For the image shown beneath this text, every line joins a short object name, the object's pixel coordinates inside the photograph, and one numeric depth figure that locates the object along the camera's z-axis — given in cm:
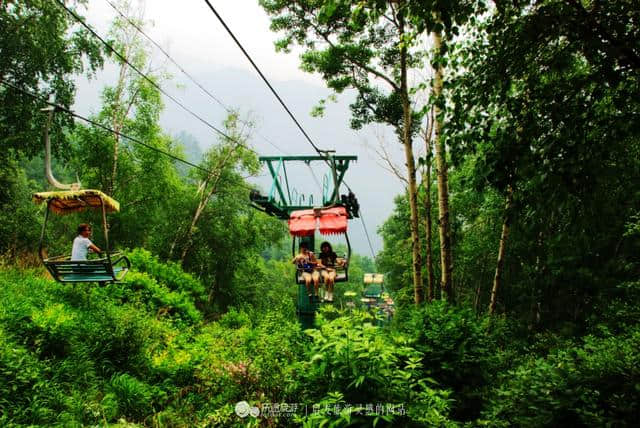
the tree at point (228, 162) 2414
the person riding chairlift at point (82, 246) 725
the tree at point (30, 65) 1458
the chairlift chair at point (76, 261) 645
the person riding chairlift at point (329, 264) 868
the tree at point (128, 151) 1675
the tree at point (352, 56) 1037
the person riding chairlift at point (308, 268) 865
